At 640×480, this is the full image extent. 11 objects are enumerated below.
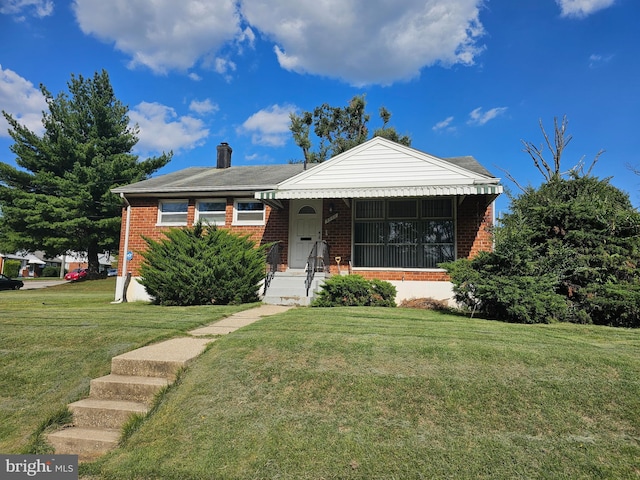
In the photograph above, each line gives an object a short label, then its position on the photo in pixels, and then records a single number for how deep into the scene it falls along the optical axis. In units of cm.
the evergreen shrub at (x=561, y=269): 732
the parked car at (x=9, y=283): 2632
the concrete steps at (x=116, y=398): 358
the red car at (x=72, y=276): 3972
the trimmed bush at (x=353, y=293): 1029
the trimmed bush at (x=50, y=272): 4966
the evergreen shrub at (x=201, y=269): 1023
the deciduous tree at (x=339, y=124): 3269
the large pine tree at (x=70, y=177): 2702
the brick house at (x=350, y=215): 1169
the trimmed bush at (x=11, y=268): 4075
